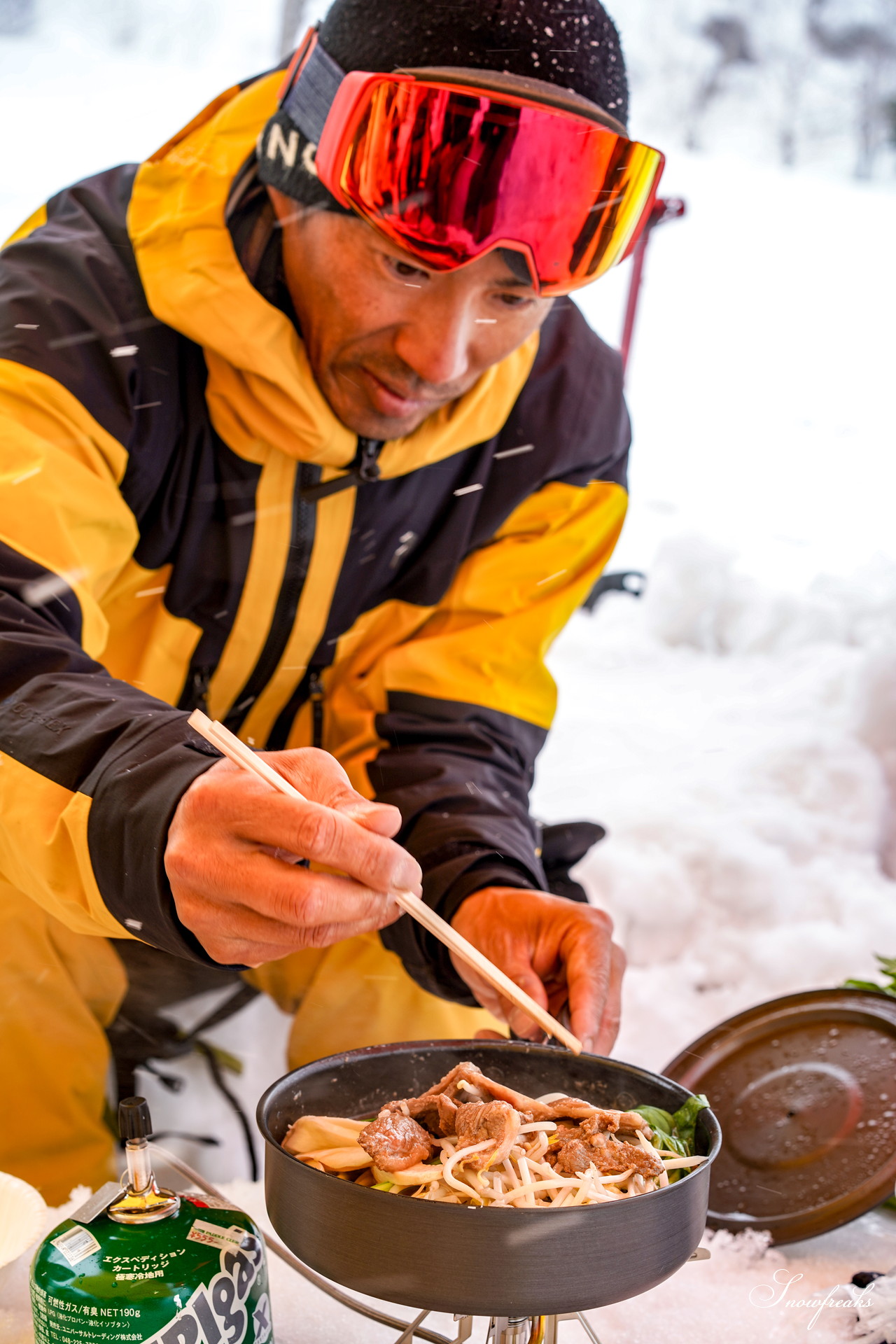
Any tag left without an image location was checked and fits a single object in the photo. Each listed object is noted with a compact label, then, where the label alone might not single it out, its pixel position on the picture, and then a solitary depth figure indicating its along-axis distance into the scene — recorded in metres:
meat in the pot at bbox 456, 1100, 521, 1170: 0.82
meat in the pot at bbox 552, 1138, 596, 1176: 0.83
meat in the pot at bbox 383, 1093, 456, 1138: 0.87
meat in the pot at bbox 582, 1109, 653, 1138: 0.87
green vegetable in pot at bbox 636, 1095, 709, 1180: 0.89
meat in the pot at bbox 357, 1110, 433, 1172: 0.81
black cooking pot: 0.68
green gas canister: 0.79
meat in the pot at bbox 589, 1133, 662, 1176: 0.82
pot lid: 1.18
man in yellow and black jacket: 0.99
